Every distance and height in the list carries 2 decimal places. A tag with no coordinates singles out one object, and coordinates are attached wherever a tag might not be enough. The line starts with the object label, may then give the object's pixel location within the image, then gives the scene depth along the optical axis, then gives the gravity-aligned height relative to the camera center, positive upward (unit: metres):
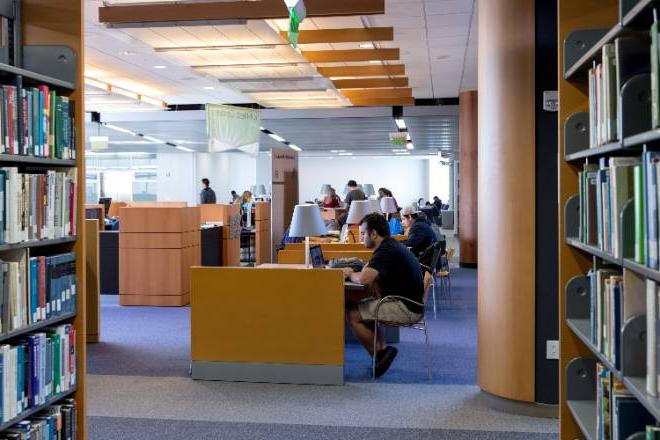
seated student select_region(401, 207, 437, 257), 8.84 -0.31
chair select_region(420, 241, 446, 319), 7.75 -0.52
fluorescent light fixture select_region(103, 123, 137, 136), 18.17 +2.19
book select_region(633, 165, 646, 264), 1.97 -0.02
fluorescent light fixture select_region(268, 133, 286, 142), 20.53 +2.19
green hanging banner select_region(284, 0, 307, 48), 4.96 +1.34
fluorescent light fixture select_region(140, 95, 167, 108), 15.19 +2.36
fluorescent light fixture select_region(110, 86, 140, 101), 13.49 +2.26
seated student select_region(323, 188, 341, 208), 14.76 +0.21
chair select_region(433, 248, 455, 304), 9.19 -0.78
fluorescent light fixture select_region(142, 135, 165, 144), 21.72 +2.23
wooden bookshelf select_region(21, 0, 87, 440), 3.29 +0.71
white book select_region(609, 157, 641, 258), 2.24 +0.07
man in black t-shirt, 5.63 -0.60
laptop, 6.05 -0.37
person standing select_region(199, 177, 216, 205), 15.55 +0.37
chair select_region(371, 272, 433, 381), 5.54 -0.85
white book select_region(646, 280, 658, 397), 1.90 -0.34
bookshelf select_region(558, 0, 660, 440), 2.95 -0.02
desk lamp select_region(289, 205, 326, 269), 6.43 -0.09
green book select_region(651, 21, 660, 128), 1.78 +0.32
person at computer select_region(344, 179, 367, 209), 12.37 +0.27
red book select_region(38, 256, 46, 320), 3.05 -0.30
